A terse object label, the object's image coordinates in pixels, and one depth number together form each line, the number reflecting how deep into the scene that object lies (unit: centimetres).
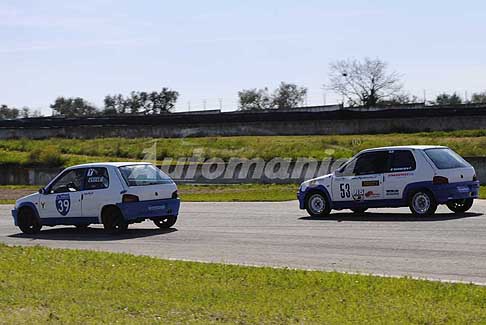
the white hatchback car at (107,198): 1812
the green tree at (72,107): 12494
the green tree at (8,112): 12871
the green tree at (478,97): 9201
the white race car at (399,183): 1895
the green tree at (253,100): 11262
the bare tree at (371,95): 8812
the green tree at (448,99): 9269
